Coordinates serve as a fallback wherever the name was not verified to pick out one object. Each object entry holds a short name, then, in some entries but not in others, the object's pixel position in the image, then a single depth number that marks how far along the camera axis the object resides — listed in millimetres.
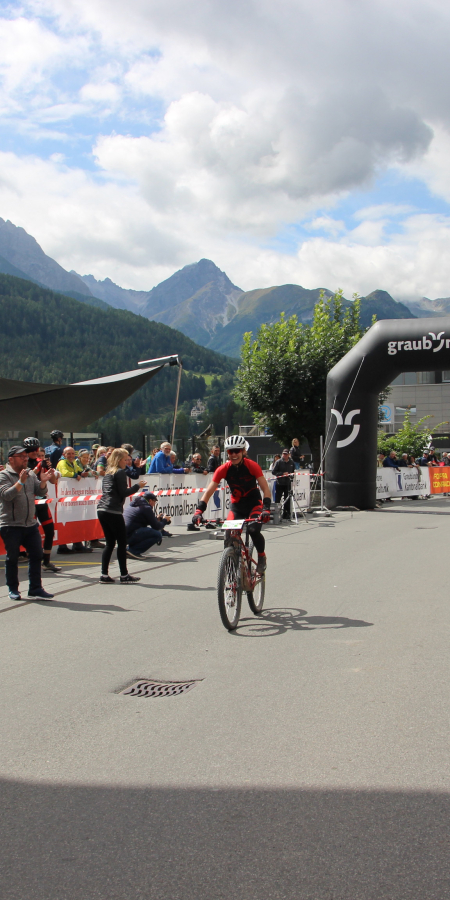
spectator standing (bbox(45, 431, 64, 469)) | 12557
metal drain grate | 4809
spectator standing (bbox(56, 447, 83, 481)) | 11977
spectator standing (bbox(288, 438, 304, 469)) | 20716
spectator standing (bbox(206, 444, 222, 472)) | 17406
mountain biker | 7078
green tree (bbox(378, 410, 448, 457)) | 32562
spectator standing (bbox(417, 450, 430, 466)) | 29800
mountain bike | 6383
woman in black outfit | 9180
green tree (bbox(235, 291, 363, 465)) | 29547
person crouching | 11422
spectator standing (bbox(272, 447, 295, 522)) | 18266
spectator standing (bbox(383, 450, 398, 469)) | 25781
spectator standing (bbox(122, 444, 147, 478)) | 13477
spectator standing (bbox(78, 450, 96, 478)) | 12562
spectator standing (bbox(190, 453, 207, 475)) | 16691
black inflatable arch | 19578
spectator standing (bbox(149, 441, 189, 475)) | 15273
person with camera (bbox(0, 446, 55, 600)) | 8180
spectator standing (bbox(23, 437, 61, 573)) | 9781
